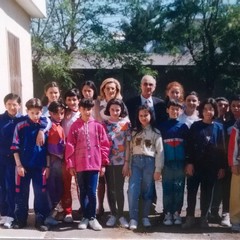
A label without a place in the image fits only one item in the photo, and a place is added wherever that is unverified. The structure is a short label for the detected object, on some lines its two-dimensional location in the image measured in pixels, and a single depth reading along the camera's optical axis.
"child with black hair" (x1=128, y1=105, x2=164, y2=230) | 5.04
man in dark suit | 5.41
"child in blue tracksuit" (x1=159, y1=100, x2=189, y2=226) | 5.08
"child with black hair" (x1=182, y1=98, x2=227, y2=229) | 5.00
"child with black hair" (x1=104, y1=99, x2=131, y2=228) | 5.11
